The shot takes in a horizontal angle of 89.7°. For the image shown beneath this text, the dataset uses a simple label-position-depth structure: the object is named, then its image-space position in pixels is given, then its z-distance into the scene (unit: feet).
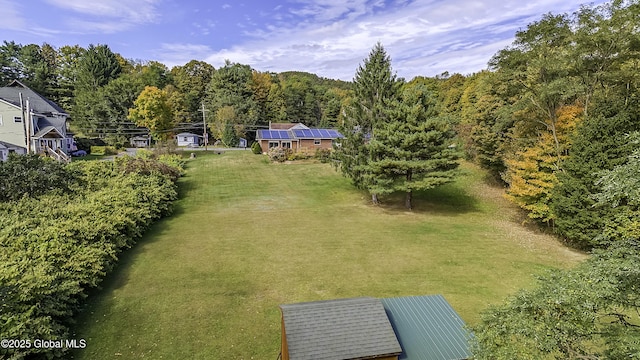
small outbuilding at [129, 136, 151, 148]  173.27
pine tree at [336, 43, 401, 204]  80.23
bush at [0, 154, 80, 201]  55.72
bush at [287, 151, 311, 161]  131.75
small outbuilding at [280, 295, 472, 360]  23.58
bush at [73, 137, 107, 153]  144.56
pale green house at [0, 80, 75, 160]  112.78
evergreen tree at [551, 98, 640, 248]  51.78
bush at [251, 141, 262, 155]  144.36
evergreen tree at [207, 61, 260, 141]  183.86
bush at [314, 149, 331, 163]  130.62
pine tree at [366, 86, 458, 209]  73.46
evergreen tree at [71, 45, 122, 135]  159.96
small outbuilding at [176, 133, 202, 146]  187.25
